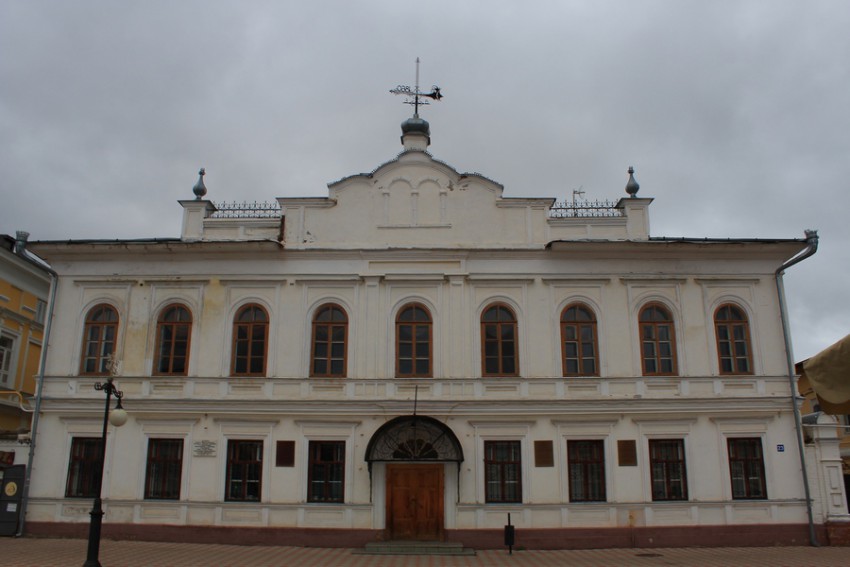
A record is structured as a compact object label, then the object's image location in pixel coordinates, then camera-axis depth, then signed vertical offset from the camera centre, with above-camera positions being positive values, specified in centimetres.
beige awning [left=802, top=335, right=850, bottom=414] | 478 +61
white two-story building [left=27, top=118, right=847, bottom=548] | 1778 +229
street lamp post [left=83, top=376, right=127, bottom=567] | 1271 -112
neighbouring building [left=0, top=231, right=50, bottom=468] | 2403 +480
